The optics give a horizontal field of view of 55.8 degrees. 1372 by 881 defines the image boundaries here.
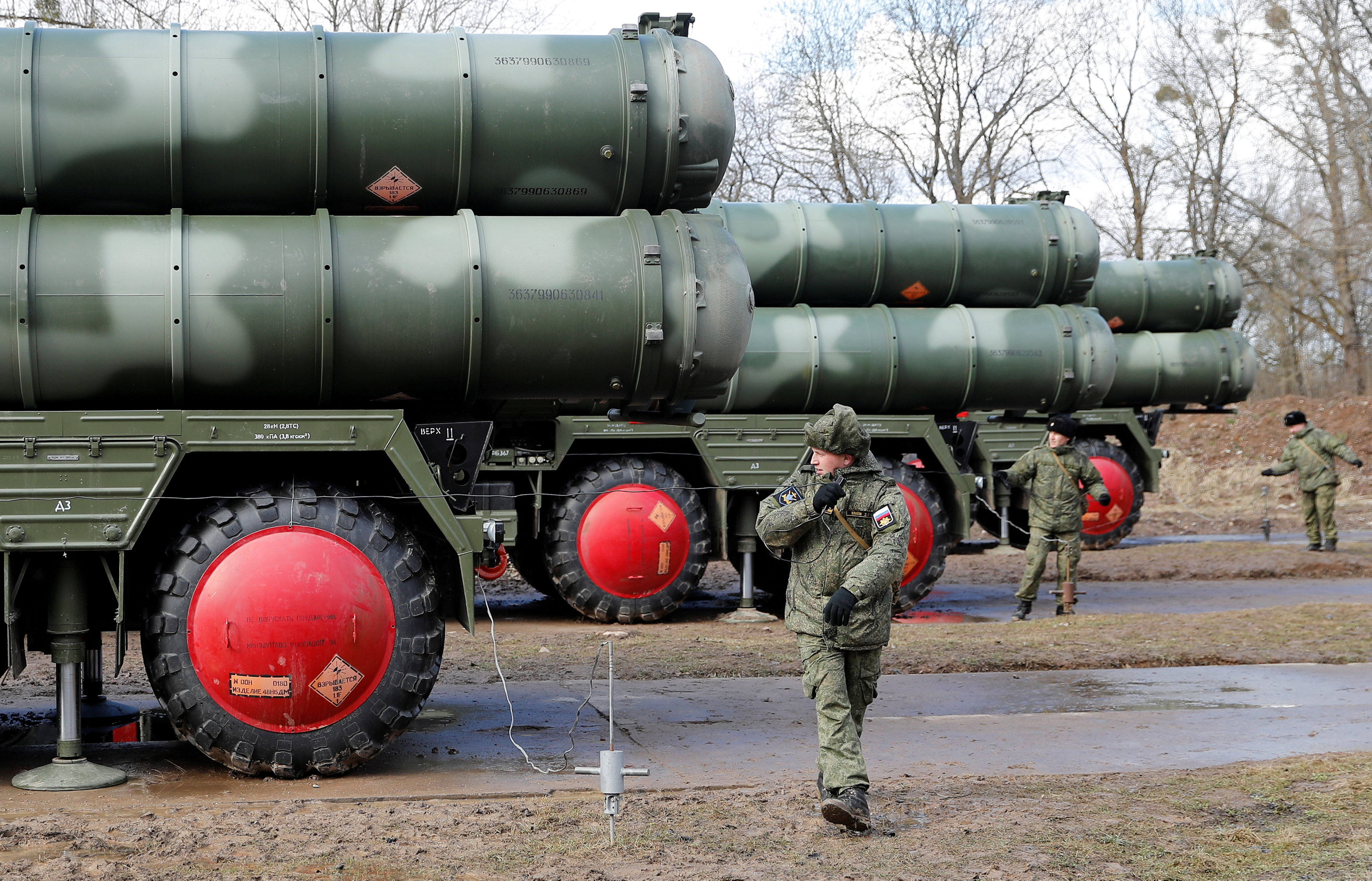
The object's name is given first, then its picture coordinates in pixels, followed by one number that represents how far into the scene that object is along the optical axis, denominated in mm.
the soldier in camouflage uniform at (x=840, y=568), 5434
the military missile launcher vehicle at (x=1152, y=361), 16078
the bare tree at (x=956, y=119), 31531
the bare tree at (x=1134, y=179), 34438
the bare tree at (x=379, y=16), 23641
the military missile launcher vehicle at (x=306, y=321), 5793
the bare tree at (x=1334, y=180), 31516
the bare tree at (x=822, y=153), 31281
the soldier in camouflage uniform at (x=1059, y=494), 12242
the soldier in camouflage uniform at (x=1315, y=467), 17562
